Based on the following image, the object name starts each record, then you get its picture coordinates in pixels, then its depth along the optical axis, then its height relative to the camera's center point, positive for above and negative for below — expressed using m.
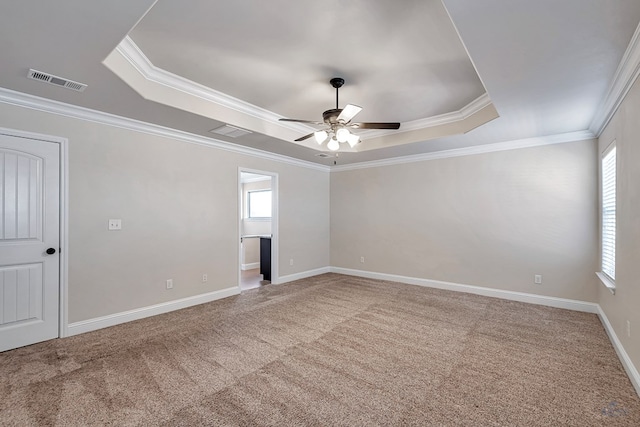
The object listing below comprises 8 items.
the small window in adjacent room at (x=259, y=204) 8.07 +0.23
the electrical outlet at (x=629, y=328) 2.51 -0.98
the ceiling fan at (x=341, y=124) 3.06 +0.97
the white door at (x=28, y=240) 2.92 -0.30
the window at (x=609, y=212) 3.28 +0.01
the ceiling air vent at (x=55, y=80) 2.53 +1.17
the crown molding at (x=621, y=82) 2.08 +1.10
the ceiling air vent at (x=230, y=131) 3.94 +1.11
